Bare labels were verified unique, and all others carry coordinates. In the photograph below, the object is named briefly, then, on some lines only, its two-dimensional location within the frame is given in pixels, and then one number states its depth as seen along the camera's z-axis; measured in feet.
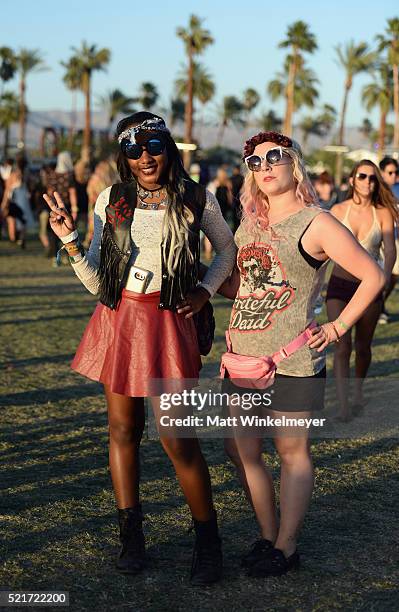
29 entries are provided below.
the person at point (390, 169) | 35.88
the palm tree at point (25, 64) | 305.53
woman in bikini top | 21.98
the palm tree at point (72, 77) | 276.60
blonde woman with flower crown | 12.02
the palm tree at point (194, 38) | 210.38
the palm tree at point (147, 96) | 339.16
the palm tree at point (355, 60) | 238.89
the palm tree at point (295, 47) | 228.53
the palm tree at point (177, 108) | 408.26
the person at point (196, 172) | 57.82
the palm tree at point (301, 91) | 296.10
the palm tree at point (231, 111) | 442.54
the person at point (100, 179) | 46.01
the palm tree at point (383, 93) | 250.16
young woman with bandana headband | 12.08
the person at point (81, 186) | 53.83
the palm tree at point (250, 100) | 444.55
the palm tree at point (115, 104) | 340.39
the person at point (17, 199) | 63.57
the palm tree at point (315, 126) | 448.65
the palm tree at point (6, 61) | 306.76
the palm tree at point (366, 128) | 483.92
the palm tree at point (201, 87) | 371.35
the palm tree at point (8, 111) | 327.47
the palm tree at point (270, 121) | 401.21
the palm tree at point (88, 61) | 267.59
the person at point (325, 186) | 49.37
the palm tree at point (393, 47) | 227.81
